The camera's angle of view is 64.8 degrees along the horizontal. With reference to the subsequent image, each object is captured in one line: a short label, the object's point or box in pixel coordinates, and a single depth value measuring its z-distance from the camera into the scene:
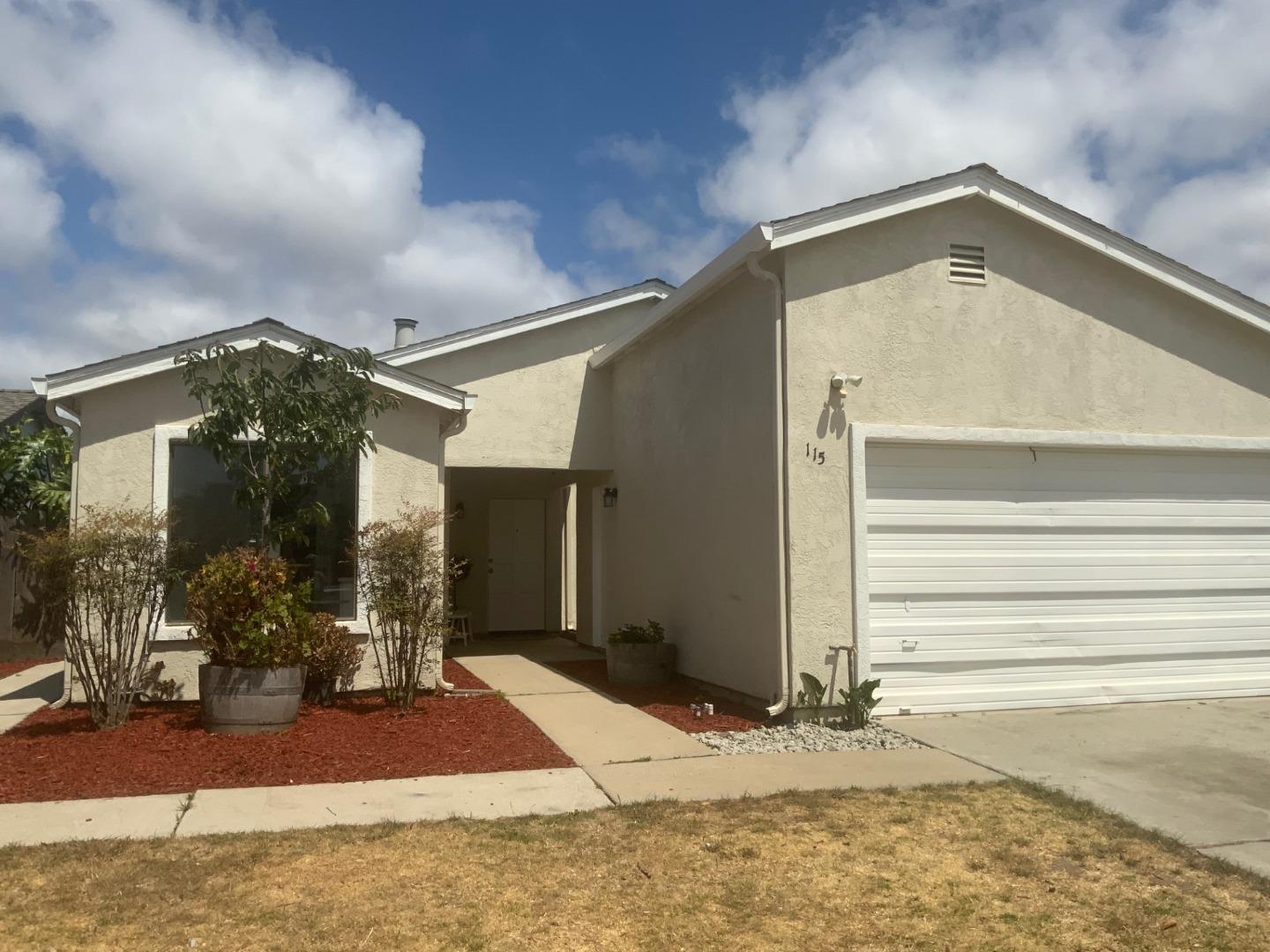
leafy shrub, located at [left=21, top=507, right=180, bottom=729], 7.62
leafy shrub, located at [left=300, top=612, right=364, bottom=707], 8.69
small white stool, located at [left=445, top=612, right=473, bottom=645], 15.27
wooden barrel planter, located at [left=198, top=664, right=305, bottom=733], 7.62
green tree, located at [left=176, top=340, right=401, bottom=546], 8.15
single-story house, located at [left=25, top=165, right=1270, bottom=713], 8.51
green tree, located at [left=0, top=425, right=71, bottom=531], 12.60
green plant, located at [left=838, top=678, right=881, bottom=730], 8.16
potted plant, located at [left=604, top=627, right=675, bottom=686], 10.29
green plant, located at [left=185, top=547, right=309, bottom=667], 7.65
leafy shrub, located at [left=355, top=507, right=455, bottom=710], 8.55
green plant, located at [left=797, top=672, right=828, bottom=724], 8.17
